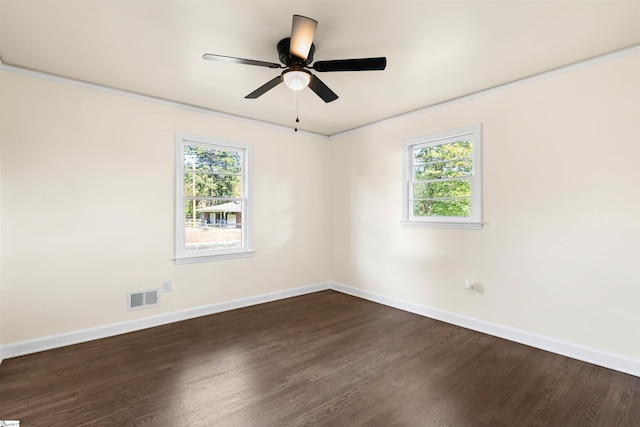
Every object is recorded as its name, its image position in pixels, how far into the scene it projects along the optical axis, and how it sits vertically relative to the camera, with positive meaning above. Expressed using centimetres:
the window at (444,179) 355 +48
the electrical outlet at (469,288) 354 -82
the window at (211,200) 385 +23
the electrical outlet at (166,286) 371 -84
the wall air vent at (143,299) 347 -95
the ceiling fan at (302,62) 196 +114
